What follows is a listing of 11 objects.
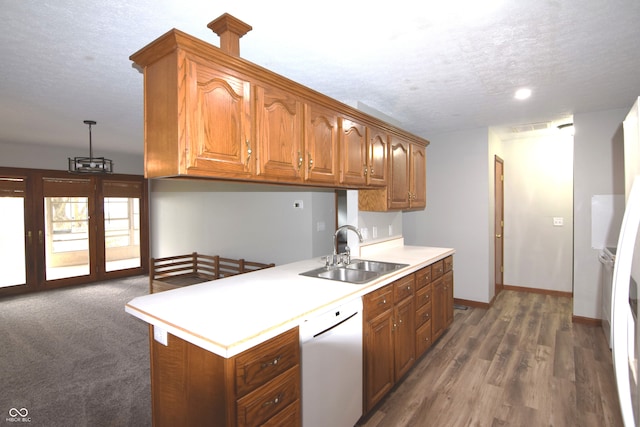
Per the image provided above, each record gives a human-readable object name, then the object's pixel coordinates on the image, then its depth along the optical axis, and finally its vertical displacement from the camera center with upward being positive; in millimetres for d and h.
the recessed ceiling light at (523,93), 2979 +1020
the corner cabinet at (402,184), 3189 +255
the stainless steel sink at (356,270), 2555 -488
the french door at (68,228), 5465 -316
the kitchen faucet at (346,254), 2734 -370
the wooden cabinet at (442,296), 3182 -865
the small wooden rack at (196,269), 5154 -994
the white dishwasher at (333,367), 1664 -831
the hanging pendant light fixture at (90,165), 3971 +526
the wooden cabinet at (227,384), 1337 -746
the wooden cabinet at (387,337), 2145 -890
